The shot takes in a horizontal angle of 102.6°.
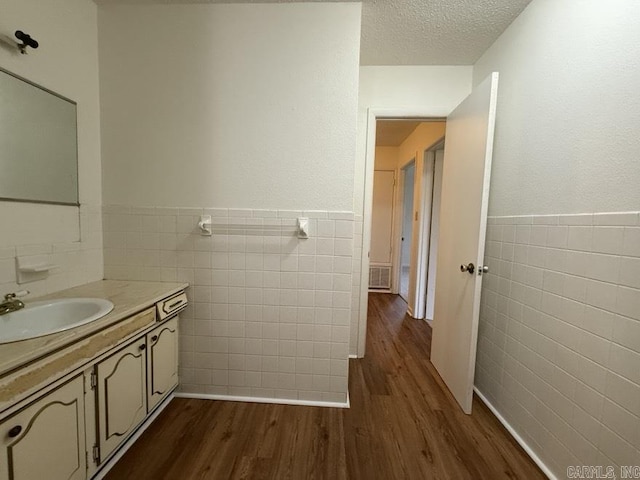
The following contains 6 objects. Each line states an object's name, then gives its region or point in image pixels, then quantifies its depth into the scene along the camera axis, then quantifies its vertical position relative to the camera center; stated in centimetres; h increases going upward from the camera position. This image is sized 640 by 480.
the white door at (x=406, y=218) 431 +16
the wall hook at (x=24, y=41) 117 +80
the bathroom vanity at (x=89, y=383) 81 -69
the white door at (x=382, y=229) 454 -6
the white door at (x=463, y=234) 158 -4
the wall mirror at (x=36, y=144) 121 +36
